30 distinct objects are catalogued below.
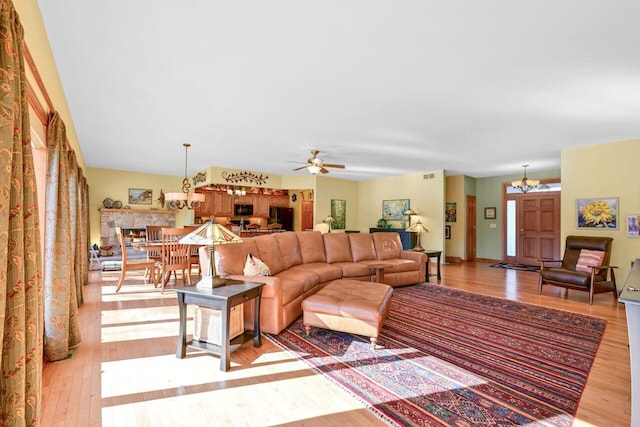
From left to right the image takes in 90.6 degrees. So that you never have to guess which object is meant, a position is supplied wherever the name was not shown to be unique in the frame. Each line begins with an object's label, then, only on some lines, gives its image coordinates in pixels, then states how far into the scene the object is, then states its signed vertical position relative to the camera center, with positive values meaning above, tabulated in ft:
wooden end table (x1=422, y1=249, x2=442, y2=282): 20.78 -2.93
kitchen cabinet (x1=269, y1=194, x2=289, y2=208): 35.97 +1.26
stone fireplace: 31.31 -0.95
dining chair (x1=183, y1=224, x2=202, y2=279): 18.20 -2.60
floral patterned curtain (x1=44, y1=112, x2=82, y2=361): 8.89 -1.46
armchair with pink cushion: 15.74 -3.13
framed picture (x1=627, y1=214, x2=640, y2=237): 17.38 -0.73
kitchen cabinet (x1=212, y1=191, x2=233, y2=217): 32.50 +0.83
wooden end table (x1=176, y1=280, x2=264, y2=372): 8.55 -2.63
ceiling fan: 20.72 +3.06
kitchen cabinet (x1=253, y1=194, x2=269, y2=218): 34.83 +0.66
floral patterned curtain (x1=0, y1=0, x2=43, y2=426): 4.20 -0.52
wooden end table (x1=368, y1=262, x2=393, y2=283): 15.99 -2.99
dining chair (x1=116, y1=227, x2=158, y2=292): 17.11 -2.94
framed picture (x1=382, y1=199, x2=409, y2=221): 31.55 +0.31
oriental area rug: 6.85 -4.28
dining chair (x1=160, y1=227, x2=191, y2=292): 16.65 -2.25
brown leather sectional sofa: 10.95 -2.63
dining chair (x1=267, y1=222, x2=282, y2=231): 31.89 -1.54
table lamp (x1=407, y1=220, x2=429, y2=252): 23.41 -1.19
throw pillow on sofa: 11.78 -2.10
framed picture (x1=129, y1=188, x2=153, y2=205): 33.04 +1.67
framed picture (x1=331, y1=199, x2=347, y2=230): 34.30 -0.23
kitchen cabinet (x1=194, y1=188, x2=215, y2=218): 31.96 +0.60
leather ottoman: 9.82 -3.18
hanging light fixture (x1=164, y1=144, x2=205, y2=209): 21.42 +1.09
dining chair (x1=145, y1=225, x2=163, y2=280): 17.61 -1.84
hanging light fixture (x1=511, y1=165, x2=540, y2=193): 25.39 +2.33
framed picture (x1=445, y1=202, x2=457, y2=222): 31.55 -0.01
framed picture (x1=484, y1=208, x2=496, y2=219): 31.52 -0.11
